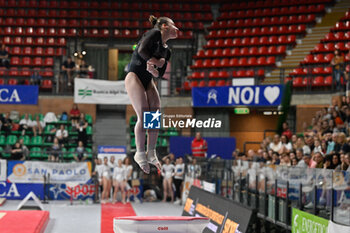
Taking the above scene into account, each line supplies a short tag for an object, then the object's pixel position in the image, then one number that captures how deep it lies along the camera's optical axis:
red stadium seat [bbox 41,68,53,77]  22.04
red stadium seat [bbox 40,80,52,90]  21.27
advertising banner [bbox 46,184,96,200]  19.06
